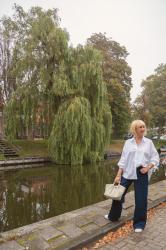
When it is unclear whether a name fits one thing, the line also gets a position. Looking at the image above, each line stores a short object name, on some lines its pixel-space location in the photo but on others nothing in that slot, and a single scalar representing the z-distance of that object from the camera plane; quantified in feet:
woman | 12.14
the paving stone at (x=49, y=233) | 11.86
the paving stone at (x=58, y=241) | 10.87
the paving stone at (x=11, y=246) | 10.67
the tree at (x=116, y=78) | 82.22
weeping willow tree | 47.83
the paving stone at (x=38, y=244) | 10.79
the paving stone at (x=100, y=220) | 13.45
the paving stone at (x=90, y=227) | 12.64
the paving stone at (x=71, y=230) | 12.16
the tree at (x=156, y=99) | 105.50
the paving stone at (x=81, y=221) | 13.52
